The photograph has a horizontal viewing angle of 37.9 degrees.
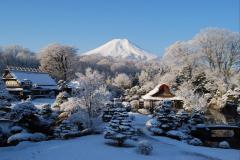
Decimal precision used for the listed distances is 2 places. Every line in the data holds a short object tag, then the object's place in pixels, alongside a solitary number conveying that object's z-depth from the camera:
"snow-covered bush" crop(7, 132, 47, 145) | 23.42
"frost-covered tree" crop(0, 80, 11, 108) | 28.91
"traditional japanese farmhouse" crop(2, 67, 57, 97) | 49.68
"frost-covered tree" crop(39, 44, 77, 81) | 69.88
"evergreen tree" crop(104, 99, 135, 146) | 22.23
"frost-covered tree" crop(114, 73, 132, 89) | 62.91
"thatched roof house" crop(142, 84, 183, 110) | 43.88
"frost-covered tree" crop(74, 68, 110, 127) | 30.73
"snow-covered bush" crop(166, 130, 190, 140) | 26.80
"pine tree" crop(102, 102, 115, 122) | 32.34
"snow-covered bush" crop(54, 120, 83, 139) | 25.48
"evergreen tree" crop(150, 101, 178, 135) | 27.62
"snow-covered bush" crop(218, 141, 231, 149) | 24.88
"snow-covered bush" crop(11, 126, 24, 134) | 26.66
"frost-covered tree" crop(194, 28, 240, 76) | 51.56
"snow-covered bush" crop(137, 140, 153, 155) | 19.81
